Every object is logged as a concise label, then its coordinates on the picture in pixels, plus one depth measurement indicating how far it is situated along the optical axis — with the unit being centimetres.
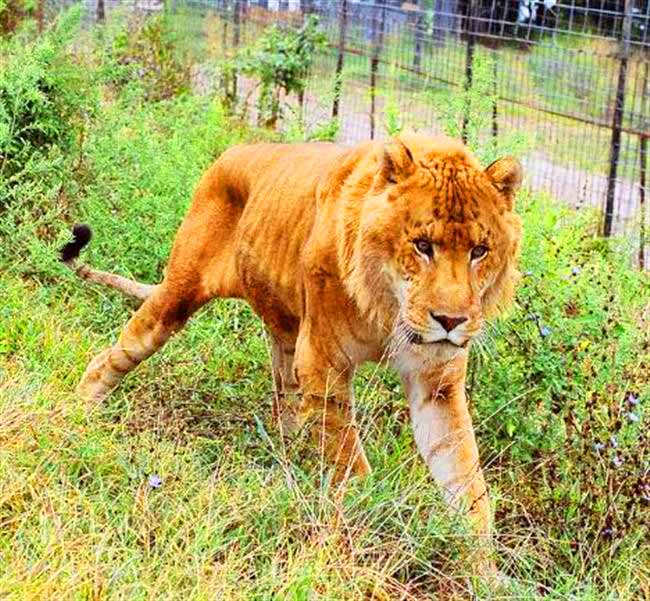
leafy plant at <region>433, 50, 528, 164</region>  650
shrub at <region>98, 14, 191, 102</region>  1334
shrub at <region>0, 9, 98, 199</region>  761
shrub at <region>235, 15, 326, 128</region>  1273
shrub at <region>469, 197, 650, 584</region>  493
